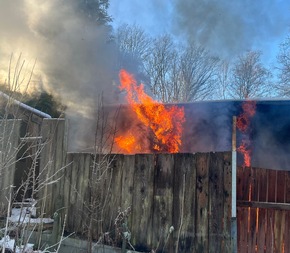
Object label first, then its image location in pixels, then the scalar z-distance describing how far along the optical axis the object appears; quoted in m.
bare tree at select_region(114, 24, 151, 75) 11.87
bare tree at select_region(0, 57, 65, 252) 3.65
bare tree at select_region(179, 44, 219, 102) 25.52
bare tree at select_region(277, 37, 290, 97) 25.83
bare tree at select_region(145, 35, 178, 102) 22.47
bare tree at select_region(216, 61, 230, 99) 28.52
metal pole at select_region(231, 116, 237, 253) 3.93
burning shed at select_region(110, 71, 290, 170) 7.86
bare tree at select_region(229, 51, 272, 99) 26.41
